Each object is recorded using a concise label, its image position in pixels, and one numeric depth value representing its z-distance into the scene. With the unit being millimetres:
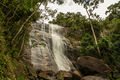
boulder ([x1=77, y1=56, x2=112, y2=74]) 11044
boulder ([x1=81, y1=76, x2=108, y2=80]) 10012
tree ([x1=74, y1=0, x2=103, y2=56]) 15941
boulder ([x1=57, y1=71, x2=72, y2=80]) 9693
